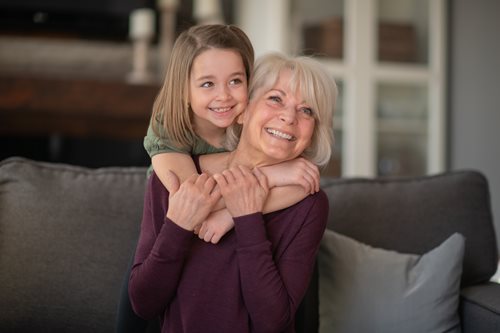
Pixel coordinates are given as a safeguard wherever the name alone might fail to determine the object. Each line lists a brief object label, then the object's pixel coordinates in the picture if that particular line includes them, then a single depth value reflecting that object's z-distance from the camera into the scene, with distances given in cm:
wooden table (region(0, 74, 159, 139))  390
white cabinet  396
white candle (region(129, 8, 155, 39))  416
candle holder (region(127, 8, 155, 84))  415
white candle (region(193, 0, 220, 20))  418
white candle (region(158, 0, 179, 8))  425
